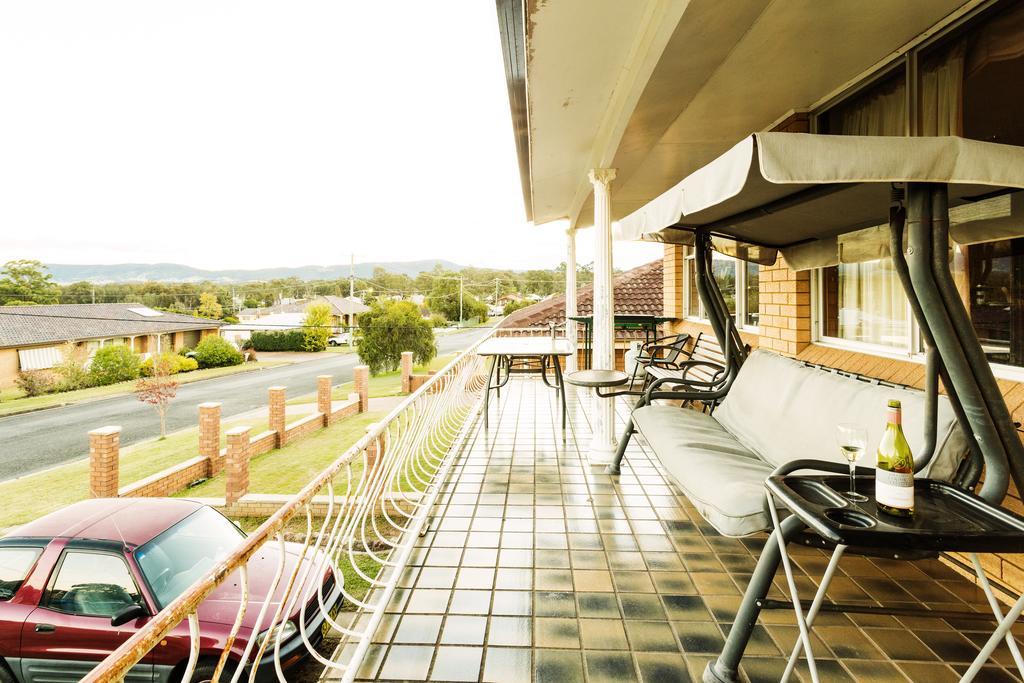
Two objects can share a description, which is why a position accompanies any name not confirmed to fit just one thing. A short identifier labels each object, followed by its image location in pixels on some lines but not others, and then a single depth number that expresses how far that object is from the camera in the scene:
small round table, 3.32
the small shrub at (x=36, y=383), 38.25
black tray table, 1.12
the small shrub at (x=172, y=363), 42.45
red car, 4.03
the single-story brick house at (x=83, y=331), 40.44
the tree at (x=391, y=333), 31.00
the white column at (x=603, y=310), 3.61
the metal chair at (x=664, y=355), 5.30
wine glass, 1.36
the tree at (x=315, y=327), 59.84
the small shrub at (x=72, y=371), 40.91
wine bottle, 1.21
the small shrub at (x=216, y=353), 52.12
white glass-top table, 4.40
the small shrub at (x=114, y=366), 43.14
